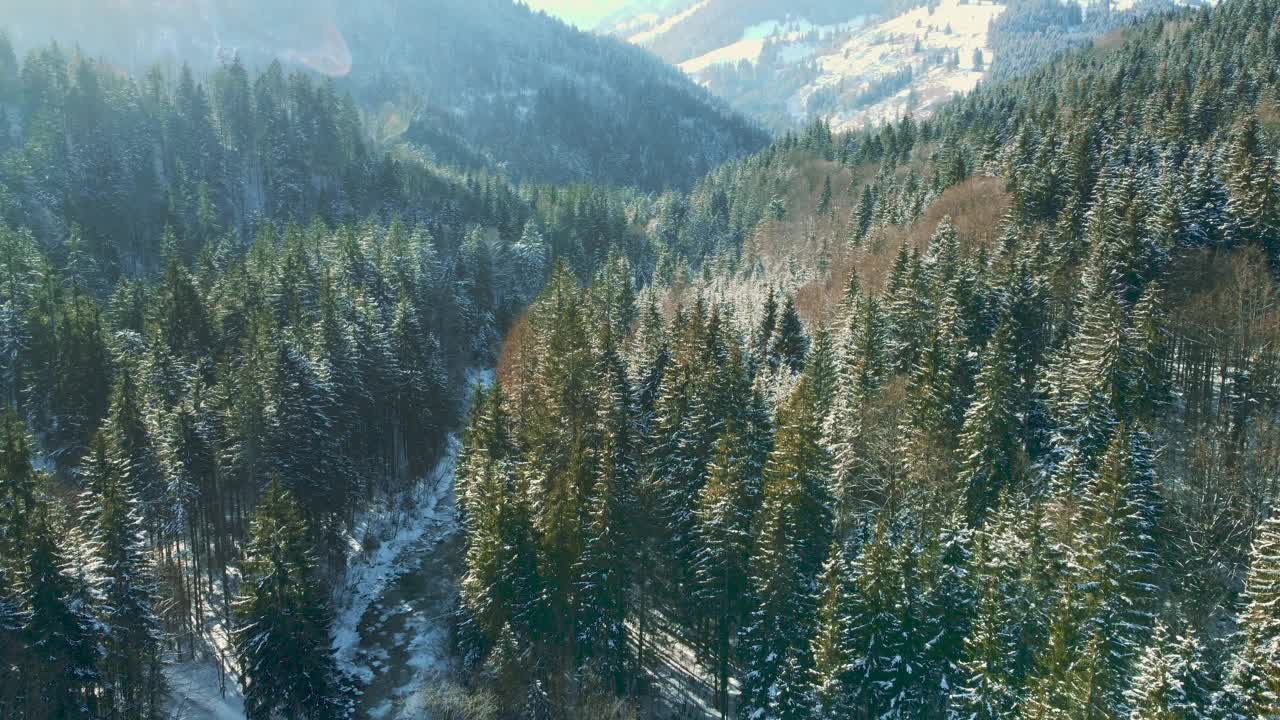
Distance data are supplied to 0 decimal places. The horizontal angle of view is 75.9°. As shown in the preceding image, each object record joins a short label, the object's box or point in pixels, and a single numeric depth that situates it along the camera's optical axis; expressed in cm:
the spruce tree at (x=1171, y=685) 2777
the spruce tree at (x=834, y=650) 3725
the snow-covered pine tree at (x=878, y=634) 3769
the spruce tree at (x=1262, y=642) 2709
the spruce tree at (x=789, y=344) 6319
